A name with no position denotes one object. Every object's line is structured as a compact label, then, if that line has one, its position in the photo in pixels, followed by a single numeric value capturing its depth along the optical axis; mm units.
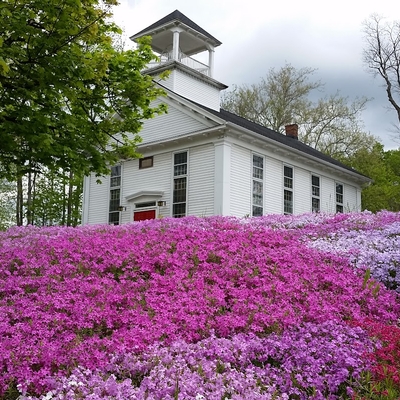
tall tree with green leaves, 8605
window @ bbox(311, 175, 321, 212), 24802
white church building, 20000
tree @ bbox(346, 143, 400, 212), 32938
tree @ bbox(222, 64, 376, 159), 41188
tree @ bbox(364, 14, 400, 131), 35625
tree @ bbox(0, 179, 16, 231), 39094
